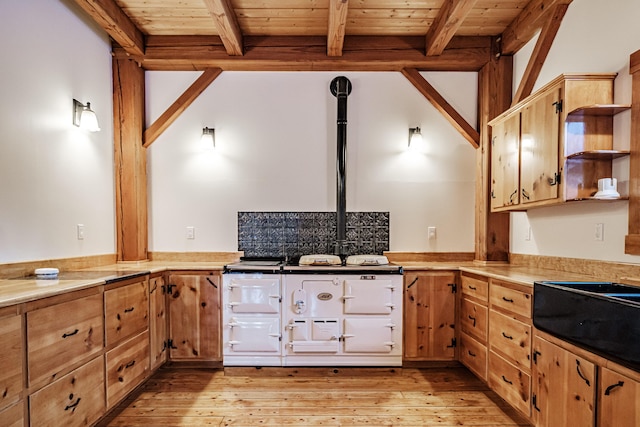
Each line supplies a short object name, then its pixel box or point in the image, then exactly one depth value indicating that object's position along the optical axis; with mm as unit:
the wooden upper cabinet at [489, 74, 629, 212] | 1893
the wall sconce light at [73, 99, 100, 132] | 2447
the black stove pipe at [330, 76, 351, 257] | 3041
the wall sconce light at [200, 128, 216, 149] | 3121
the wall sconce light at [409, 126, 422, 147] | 3143
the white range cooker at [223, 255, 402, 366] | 2633
